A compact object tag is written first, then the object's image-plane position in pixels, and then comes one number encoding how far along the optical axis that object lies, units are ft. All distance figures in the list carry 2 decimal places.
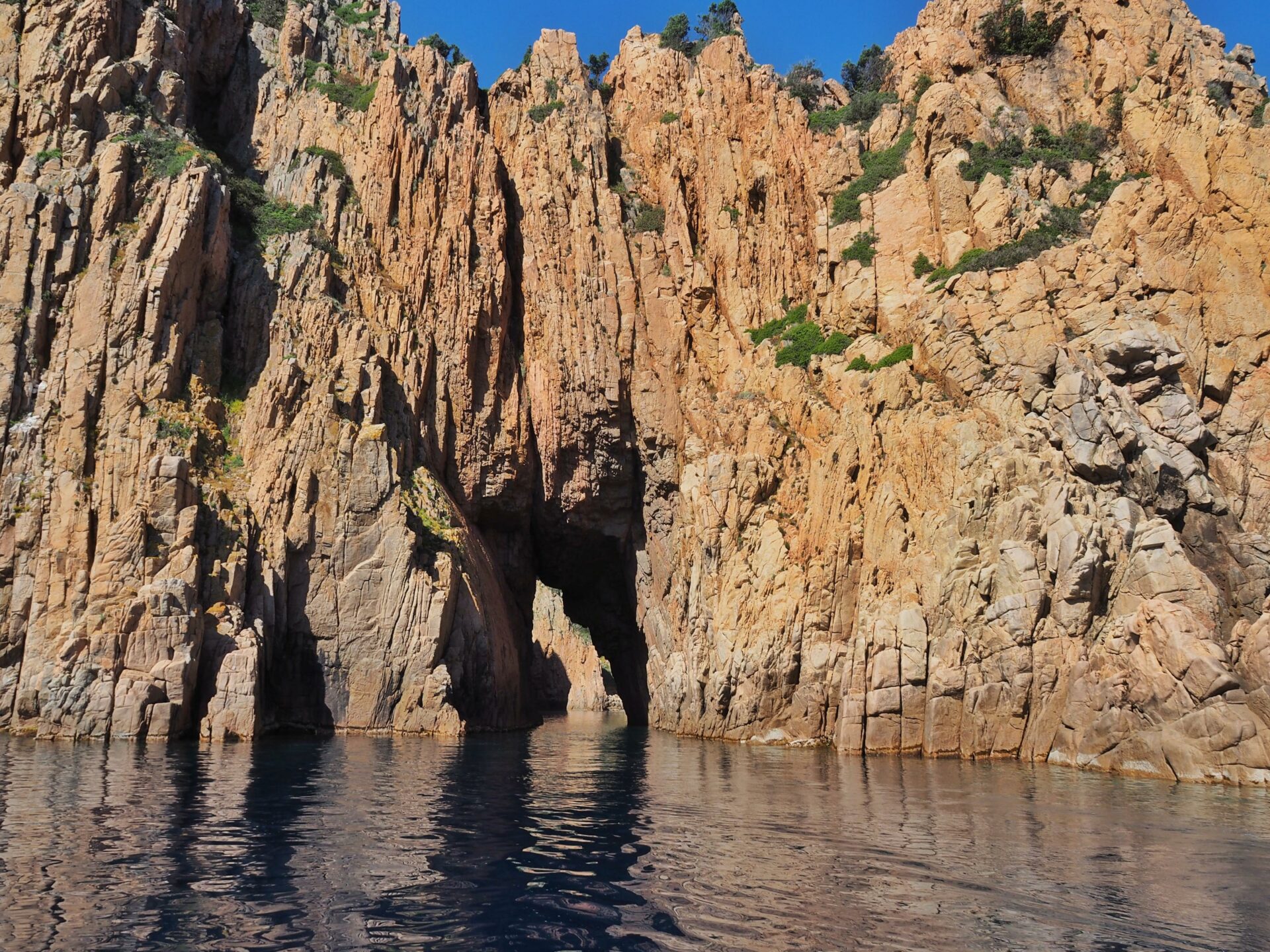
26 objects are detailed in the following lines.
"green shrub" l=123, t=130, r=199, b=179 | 142.61
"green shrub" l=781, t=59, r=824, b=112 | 207.92
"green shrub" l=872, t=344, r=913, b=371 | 145.28
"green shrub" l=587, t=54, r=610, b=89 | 267.39
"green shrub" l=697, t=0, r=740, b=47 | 229.04
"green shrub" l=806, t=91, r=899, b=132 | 188.34
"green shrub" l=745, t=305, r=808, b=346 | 170.91
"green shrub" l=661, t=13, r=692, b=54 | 218.38
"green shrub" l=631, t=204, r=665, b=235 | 187.11
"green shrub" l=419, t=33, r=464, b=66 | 201.57
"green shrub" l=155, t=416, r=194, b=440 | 130.11
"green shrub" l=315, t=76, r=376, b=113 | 180.34
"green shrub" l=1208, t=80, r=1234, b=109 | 144.77
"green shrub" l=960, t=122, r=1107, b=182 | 153.38
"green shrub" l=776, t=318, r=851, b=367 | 157.79
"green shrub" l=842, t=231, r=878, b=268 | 162.09
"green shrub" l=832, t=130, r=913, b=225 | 169.48
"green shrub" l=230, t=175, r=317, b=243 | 160.97
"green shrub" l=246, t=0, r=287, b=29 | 190.29
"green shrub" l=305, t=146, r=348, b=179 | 171.53
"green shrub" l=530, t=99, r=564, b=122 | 192.03
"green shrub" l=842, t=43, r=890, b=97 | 218.85
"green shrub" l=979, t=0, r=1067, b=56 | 172.55
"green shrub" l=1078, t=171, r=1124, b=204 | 144.46
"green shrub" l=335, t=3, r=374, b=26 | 195.93
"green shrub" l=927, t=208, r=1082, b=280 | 139.33
